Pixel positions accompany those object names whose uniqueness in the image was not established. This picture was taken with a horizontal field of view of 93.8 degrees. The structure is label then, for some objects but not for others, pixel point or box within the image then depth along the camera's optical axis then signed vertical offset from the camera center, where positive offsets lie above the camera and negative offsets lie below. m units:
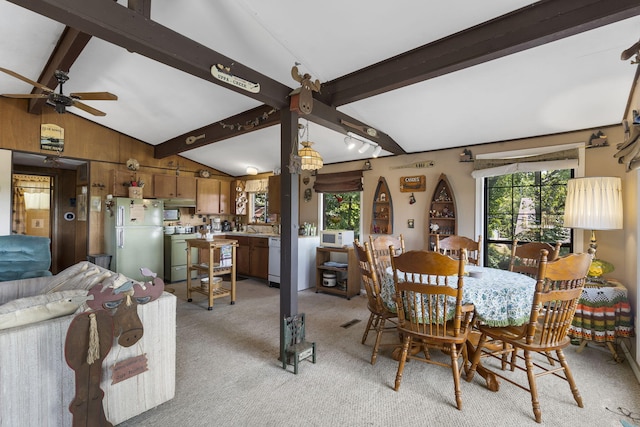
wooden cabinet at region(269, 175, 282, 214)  5.81 +0.36
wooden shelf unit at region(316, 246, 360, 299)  4.73 -1.03
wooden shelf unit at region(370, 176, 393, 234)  4.85 +0.03
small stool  2.53 -1.16
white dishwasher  5.34 -0.88
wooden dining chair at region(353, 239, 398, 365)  2.67 -0.69
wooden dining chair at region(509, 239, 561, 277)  2.83 -0.40
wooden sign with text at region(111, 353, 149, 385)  1.65 -0.89
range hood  6.09 +0.18
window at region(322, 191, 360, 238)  5.42 +0.03
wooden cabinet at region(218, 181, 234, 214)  6.82 +0.32
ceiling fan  2.86 +1.11
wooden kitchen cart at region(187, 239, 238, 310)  4.09 -0.82
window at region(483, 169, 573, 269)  3.59 +0.04
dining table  2.18 -0.64
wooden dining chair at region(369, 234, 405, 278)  3.16 -0.43
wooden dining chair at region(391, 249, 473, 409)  2.03 -0.67
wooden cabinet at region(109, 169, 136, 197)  5.35 +0.54
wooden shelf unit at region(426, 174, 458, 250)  4.23 +0.02
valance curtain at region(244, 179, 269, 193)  6.43 +0.58
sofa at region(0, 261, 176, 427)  1.47 -0.84
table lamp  2.76 +0.08
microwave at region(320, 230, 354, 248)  4.94 -0.42
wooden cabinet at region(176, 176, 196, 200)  6.07 +0.50
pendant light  3.27 +0.61
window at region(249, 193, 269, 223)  6.75 +0.12
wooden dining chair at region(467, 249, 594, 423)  1.90 -0.65
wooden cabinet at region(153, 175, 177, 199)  5.79 +0.50
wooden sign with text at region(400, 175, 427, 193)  4.50 +0.46
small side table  2.70 -0.92
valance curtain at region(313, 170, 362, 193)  5.20 +0.55
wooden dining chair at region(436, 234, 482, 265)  3.29 -0.35
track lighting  3.46 +0.87
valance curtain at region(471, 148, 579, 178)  3.34 +0.61
